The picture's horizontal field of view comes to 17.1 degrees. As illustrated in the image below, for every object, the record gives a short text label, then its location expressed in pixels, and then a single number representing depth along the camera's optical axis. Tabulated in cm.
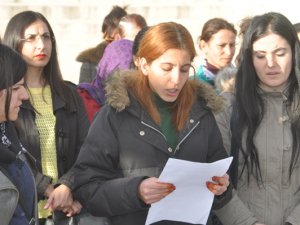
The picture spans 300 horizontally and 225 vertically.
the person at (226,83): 525
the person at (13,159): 388
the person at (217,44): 878
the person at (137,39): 551
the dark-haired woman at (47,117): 535
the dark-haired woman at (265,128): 485
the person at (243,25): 754
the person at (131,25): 846
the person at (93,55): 909
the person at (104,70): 641
